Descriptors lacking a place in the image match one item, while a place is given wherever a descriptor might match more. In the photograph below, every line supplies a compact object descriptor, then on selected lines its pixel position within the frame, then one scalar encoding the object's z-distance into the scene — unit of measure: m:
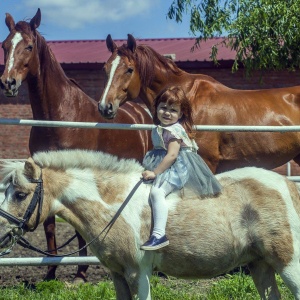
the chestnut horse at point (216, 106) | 7.25
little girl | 4.64
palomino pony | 4.63
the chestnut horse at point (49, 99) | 7.10
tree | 13.72
